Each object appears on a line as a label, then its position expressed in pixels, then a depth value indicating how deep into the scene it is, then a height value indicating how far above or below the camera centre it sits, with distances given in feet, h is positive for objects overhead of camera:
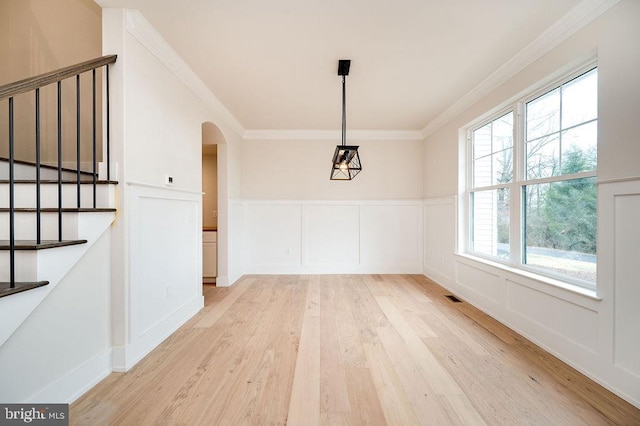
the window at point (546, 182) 6.90 +0.93
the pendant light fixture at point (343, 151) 8.57 +1.98
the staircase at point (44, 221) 4.41 -0.17
